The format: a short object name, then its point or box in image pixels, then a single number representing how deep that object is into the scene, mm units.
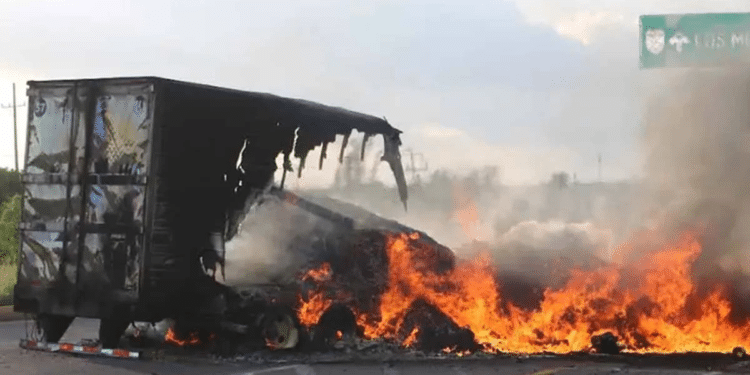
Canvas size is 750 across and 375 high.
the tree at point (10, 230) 31500
